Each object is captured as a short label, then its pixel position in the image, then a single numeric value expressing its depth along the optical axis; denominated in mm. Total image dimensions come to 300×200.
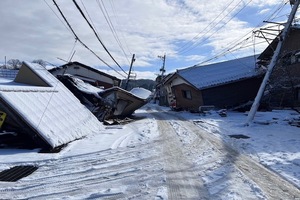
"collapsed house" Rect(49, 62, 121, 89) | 24870
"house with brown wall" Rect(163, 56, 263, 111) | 16958
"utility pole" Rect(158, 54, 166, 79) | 41939
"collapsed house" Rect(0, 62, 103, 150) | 5267
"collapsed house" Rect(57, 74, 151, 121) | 9935
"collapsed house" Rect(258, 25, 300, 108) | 12957
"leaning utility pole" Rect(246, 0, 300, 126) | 9514
